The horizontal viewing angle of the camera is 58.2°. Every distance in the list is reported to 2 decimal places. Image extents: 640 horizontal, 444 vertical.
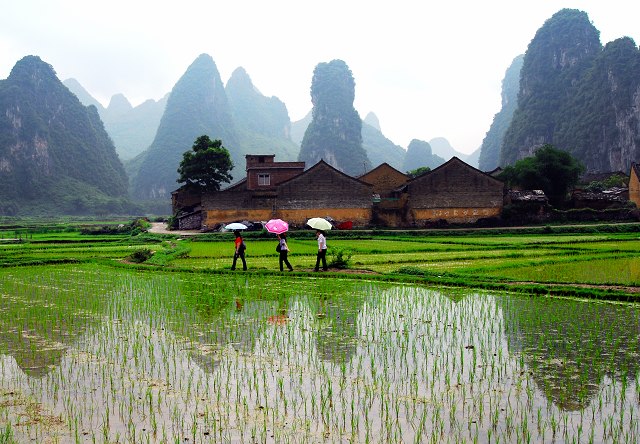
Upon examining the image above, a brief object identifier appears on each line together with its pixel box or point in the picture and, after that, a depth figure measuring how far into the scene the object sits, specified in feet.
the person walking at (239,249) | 52.80
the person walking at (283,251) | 51.39
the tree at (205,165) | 157.69
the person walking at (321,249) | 50.86
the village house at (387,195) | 134.82
